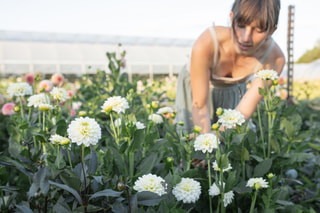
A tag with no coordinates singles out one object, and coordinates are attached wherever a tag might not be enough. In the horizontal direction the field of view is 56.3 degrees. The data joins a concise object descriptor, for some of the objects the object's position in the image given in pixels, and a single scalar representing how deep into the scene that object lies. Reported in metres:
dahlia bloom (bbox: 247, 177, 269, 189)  0.77
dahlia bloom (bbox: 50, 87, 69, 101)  1.12
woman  1.16
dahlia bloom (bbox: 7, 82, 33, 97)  1.21
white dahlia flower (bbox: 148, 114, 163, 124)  1.22
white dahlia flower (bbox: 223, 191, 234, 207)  0.81
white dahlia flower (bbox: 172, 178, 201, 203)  0.73
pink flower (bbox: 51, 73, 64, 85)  2.40
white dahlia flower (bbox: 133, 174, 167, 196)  0.67
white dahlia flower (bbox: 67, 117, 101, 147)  0.69
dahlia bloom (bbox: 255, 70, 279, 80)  1.05
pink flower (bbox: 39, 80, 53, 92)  1.84
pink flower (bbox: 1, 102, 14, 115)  1.89
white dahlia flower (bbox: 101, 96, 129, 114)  0.88
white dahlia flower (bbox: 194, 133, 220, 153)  0.84
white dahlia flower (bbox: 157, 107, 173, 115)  1.22
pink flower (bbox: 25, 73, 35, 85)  2.42
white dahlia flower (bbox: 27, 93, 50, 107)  1.09
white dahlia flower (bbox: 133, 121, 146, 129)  0.95
